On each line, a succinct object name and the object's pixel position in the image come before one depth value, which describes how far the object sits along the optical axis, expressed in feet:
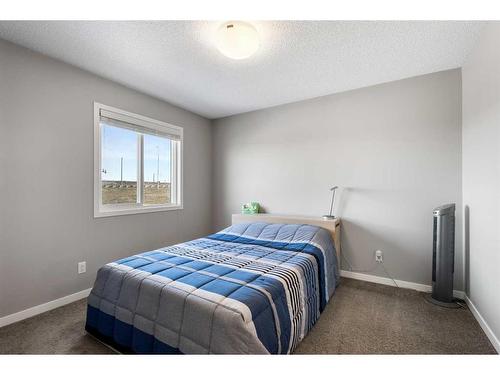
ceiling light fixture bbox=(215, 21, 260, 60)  5.47
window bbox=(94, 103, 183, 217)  8.60
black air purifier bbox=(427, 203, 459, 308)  7.13
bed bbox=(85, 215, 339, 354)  3.97
